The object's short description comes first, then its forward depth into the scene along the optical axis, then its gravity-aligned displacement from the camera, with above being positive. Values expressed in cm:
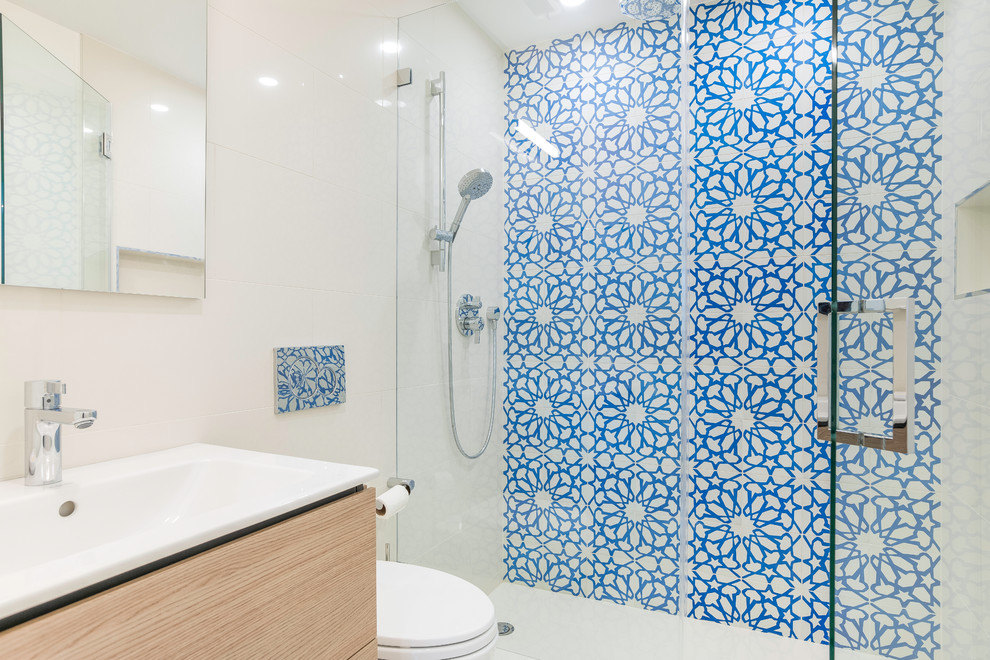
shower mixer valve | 190 +4
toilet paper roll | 138 -44
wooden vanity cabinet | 56 -34
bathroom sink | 57 -26
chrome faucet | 86 -17
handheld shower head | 189 +49
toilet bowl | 120 -68
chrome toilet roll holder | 183 -52
